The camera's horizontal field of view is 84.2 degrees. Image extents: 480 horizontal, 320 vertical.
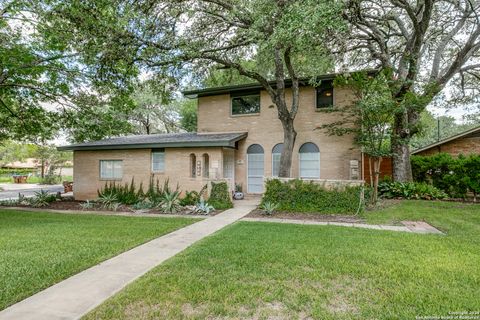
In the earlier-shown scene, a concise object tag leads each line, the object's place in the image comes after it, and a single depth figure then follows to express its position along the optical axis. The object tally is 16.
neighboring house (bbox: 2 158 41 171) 42.72
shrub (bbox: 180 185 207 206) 11.51
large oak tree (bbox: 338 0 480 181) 10.57
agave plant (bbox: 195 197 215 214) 9.94
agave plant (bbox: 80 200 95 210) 11.58
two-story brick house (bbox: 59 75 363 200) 12.70
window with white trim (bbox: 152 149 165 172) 13.28
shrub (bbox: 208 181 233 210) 11.15
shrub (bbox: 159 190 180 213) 10.41
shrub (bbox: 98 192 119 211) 11.44
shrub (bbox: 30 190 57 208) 12.37
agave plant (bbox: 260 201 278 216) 9.44
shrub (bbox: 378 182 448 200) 11.87
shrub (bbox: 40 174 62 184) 27.72
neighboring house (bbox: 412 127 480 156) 14.62
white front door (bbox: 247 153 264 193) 14.39
